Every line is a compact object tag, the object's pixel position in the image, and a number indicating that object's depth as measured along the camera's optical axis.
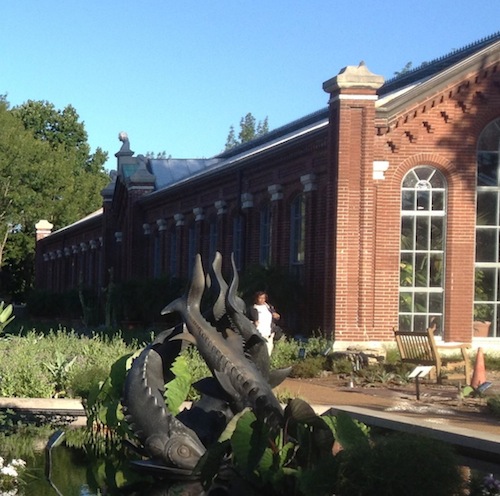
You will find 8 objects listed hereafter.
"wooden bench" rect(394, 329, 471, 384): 21.25
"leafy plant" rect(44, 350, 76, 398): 16.47
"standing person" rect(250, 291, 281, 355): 22.60
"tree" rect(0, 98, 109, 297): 64.12
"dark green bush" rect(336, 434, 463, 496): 6.83
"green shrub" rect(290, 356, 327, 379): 23.19
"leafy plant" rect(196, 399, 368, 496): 7.54
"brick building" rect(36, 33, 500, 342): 26.56
